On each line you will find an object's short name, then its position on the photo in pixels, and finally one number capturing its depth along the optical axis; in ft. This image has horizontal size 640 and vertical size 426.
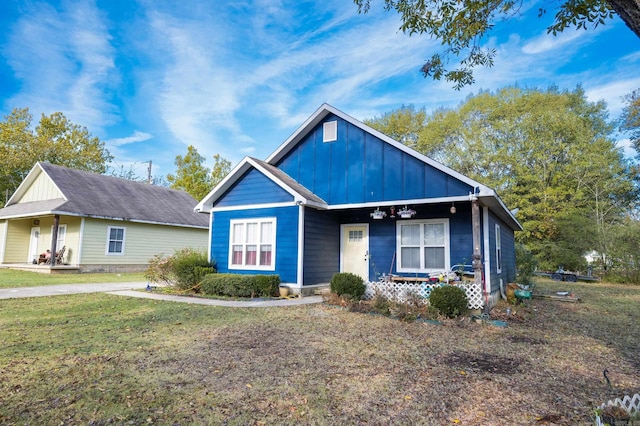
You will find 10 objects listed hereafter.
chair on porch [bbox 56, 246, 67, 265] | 59.75
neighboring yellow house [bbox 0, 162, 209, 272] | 59.72
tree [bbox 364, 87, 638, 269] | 76.69
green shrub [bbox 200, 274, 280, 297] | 34.68
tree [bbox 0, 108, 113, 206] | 99.50
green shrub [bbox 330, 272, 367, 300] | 31.42
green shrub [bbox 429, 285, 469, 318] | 26.30
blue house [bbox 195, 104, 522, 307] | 34.58
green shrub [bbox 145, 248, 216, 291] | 38.55
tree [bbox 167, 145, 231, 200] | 110.63
